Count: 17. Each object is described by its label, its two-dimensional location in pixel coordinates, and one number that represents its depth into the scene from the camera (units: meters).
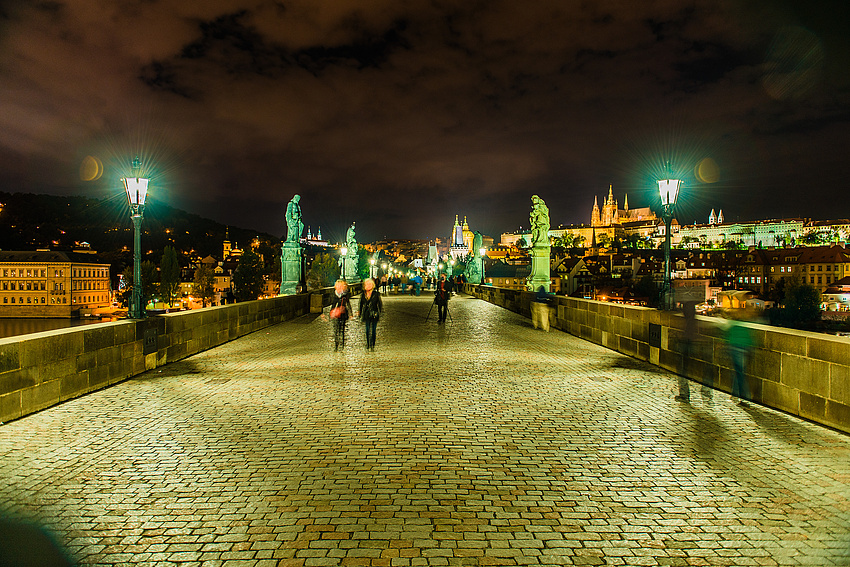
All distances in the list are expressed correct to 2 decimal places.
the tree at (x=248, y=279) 101.81
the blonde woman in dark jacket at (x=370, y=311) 11.52
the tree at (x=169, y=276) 104.19
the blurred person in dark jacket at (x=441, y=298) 17.33
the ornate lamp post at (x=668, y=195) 11.64
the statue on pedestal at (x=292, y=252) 22.12
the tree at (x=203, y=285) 112.69
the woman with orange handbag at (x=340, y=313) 11.62
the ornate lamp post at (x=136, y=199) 10.46
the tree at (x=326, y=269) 89.25
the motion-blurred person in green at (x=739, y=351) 6.96
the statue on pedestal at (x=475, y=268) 43.08
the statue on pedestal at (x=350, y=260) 34.97
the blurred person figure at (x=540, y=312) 15.72
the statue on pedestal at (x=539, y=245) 20.64
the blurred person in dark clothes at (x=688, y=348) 7.07
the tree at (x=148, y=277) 98.56
